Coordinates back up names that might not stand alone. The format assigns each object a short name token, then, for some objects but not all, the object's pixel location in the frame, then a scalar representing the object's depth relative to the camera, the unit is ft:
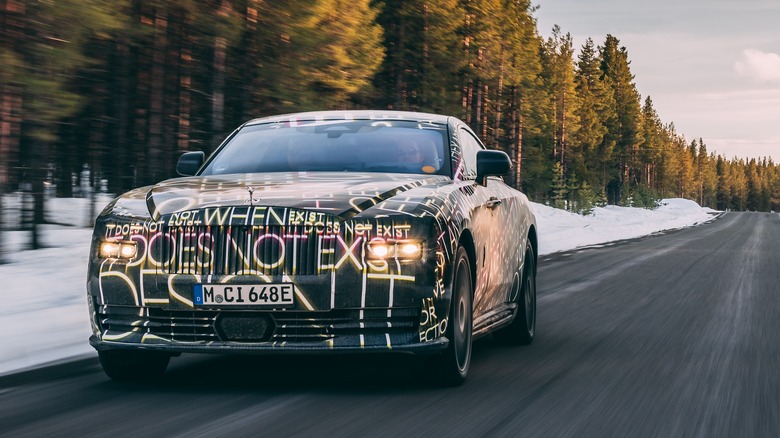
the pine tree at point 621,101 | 347.56
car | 18.81
